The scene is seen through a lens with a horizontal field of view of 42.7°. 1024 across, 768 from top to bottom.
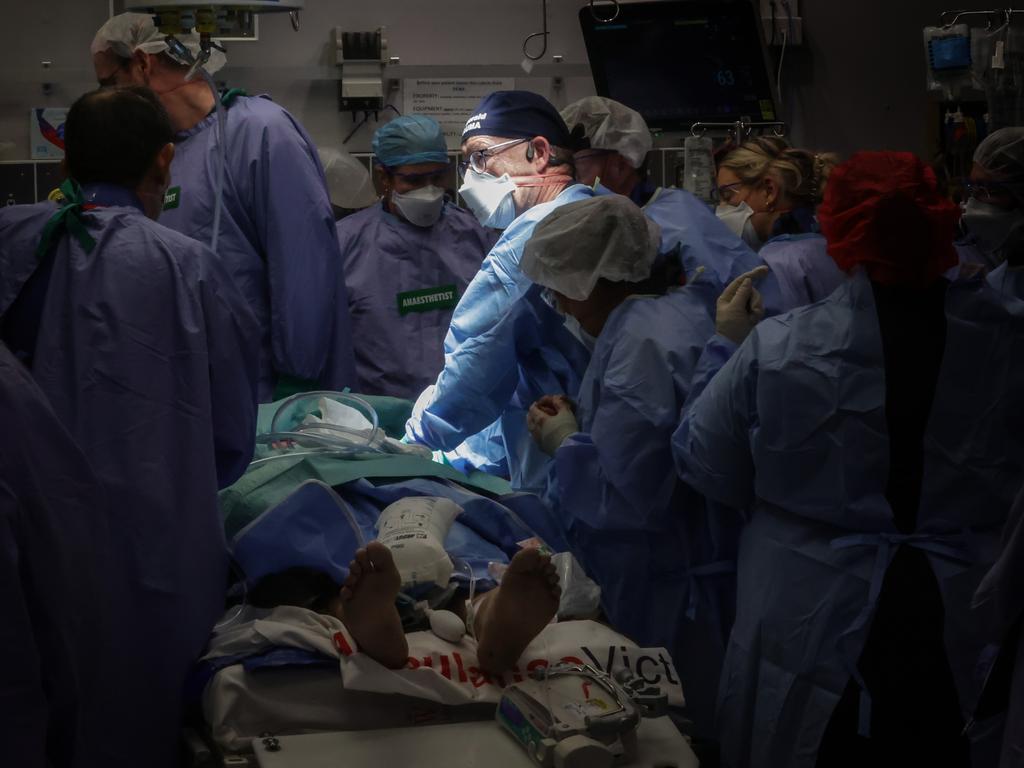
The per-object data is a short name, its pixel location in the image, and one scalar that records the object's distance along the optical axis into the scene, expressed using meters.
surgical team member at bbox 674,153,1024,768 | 2.29
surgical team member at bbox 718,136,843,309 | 4.08
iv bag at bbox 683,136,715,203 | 4.14
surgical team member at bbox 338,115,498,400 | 4.31
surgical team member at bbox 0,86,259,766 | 2.26
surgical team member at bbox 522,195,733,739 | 2.79
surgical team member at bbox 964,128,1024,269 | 3.89
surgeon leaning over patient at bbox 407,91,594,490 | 3.44
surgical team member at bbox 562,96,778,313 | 3.29
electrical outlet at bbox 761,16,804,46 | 5.76
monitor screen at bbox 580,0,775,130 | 5.11
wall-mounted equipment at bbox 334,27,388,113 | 5.39
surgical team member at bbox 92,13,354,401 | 3.53
